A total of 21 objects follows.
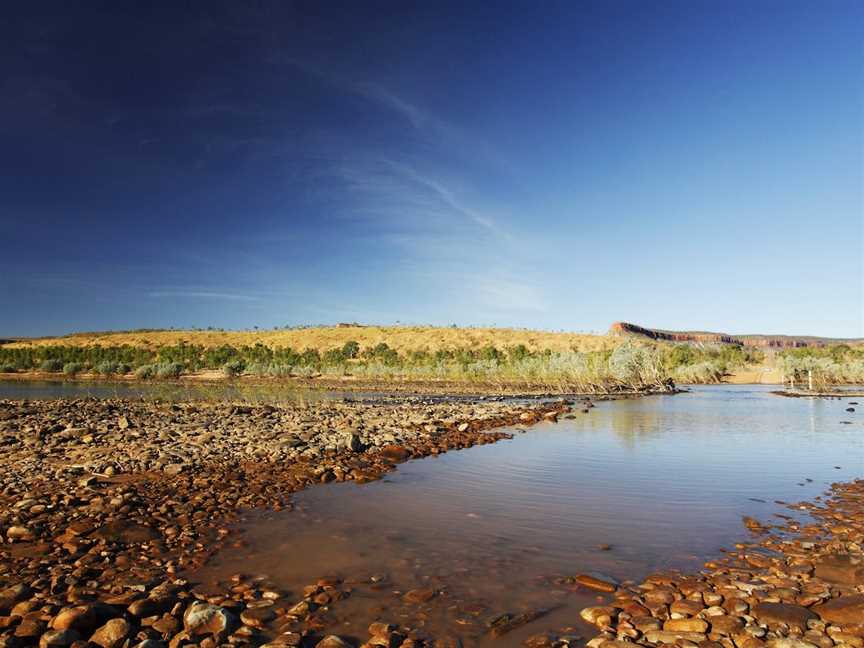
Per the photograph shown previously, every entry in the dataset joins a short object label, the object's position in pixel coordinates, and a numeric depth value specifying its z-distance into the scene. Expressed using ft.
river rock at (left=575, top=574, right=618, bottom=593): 18.49
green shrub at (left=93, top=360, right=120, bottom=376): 189.81
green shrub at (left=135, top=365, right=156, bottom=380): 174.91
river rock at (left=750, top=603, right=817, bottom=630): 15.40
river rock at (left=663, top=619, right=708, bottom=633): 15.38
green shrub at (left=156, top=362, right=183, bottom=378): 181.57
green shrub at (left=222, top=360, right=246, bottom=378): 190.39
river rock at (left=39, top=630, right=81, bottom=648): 14.15
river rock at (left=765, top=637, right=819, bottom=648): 13.99
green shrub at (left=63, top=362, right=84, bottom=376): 194.29
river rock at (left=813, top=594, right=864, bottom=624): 15.46
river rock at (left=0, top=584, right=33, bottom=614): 16.25
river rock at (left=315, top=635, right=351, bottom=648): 14.33
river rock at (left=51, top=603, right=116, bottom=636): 14.96
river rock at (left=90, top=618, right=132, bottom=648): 14.49
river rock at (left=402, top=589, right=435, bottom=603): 17.69
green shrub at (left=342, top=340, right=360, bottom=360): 278.03
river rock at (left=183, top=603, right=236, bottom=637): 15.25
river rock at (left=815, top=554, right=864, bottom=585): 18.58
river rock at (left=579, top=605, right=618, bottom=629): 15.92
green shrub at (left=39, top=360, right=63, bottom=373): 204.54
